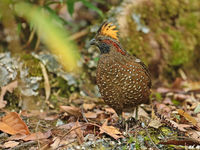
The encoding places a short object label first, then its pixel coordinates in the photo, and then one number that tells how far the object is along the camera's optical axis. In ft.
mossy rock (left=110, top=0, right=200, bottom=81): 41.70
